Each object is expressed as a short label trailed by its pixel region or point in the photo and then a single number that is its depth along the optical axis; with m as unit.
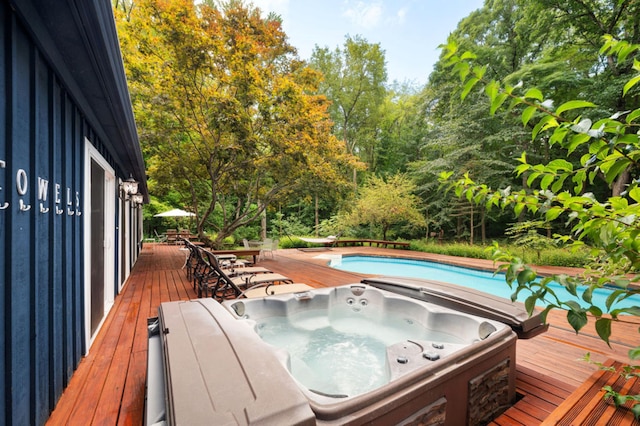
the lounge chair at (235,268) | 4.43
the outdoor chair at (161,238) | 14.58
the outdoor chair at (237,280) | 3.82
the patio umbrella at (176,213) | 11.48
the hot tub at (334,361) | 1.19
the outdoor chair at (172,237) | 13.12
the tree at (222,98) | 6.02
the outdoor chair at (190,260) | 5.31
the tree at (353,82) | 15.73
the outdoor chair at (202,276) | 4.28
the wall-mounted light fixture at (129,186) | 4.87
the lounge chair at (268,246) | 8.86
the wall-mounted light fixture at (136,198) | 6.40
